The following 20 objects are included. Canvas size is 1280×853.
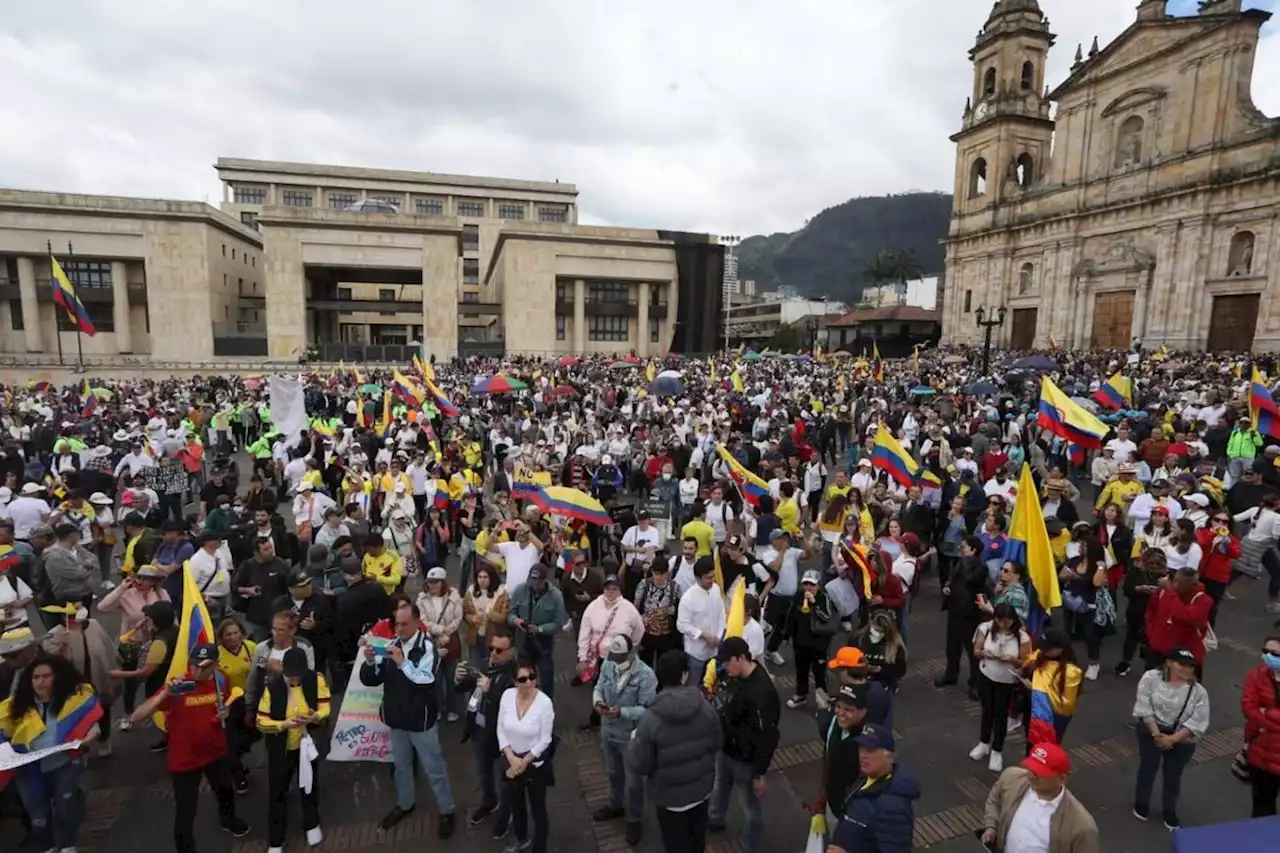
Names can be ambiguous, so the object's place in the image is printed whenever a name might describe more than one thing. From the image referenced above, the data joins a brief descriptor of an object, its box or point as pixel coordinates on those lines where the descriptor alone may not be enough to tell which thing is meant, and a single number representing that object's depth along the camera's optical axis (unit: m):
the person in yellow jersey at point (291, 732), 4.44
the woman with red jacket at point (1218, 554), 6.93
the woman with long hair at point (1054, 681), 4.59
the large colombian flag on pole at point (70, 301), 25.73
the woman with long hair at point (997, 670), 5.13
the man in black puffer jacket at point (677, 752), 3.84
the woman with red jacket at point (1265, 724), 4.21
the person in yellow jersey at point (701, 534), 7.35
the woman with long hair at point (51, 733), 4.24
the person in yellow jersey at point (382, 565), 6.62
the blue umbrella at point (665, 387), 21.22
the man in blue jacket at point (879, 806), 3.22
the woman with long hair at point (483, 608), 5.77
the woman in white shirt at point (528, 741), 4.20
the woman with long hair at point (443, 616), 5.44
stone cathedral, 35.59
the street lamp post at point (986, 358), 28.03
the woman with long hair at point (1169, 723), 4.38
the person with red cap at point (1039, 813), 3.21
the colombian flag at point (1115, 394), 15.56
